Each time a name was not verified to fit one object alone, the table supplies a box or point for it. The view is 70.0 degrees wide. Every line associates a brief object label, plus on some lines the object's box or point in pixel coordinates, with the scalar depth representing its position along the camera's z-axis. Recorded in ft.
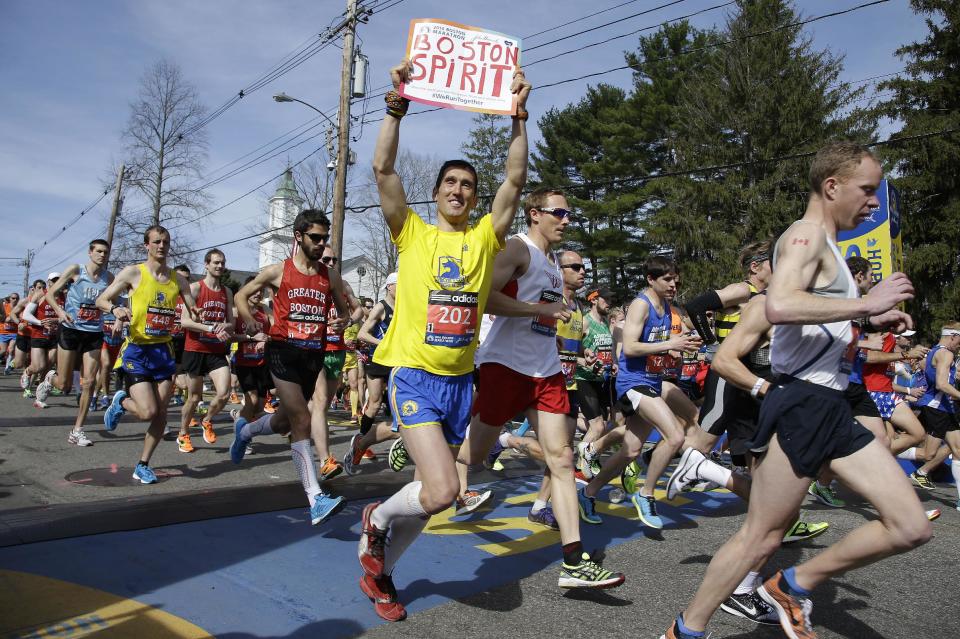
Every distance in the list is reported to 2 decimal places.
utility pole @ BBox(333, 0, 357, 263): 56.80
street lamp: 56.54
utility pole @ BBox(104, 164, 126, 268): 114.73
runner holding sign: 10.79
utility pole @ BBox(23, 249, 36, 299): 255.09
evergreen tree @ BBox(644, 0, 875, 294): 92.48
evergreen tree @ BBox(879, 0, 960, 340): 78.28
